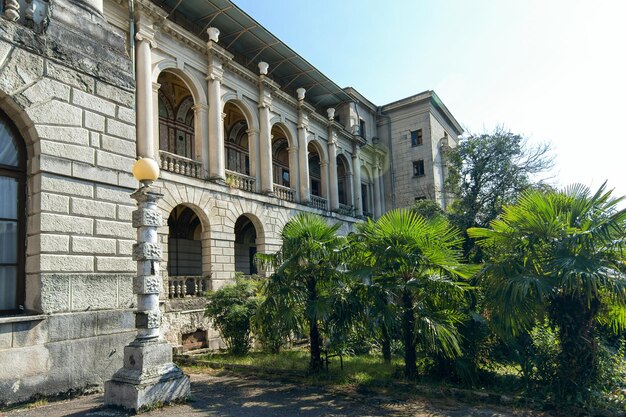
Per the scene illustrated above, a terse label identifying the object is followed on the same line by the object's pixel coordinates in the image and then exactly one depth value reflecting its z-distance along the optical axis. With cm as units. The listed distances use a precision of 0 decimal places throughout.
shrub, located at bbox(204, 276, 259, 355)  1212
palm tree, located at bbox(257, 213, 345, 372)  870
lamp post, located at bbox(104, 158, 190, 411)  620
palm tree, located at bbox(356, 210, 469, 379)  802
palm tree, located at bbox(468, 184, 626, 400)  659
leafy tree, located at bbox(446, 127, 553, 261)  1894
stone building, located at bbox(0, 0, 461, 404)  703
